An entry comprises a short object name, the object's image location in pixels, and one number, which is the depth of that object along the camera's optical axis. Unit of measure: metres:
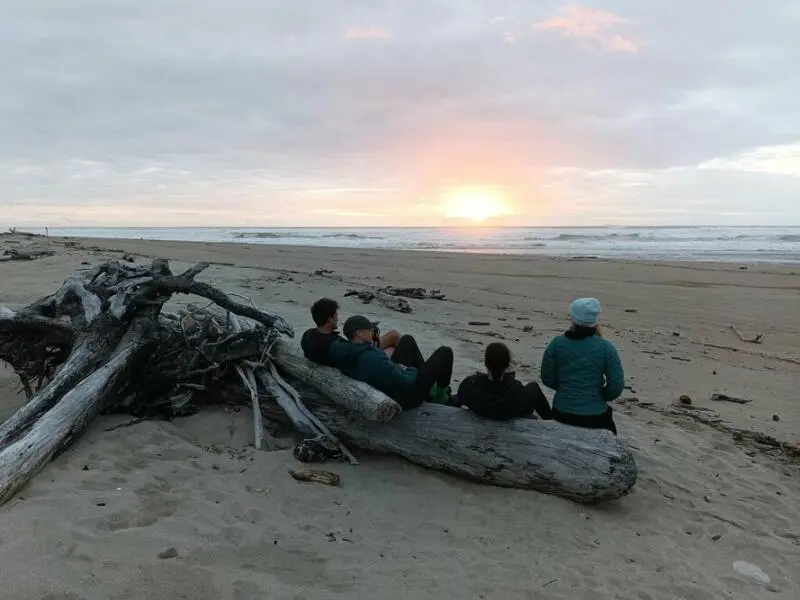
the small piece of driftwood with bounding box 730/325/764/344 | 10.80
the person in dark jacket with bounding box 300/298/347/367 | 5.17
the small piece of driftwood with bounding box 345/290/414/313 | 12.28
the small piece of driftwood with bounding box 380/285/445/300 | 14.17
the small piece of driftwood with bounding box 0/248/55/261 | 18.36
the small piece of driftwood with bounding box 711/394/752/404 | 7.19
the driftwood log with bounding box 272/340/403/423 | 4.58
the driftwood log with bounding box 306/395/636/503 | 4.28
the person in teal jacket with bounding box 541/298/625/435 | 4.85
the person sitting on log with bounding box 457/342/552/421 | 4.57
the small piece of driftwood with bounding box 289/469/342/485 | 4.43
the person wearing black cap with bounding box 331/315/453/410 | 4.76
